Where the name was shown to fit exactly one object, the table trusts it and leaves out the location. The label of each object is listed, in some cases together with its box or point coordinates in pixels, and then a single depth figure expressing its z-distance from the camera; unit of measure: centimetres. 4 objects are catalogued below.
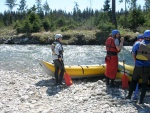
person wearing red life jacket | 660
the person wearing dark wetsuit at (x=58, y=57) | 714
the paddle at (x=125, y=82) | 681
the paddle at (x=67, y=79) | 722
